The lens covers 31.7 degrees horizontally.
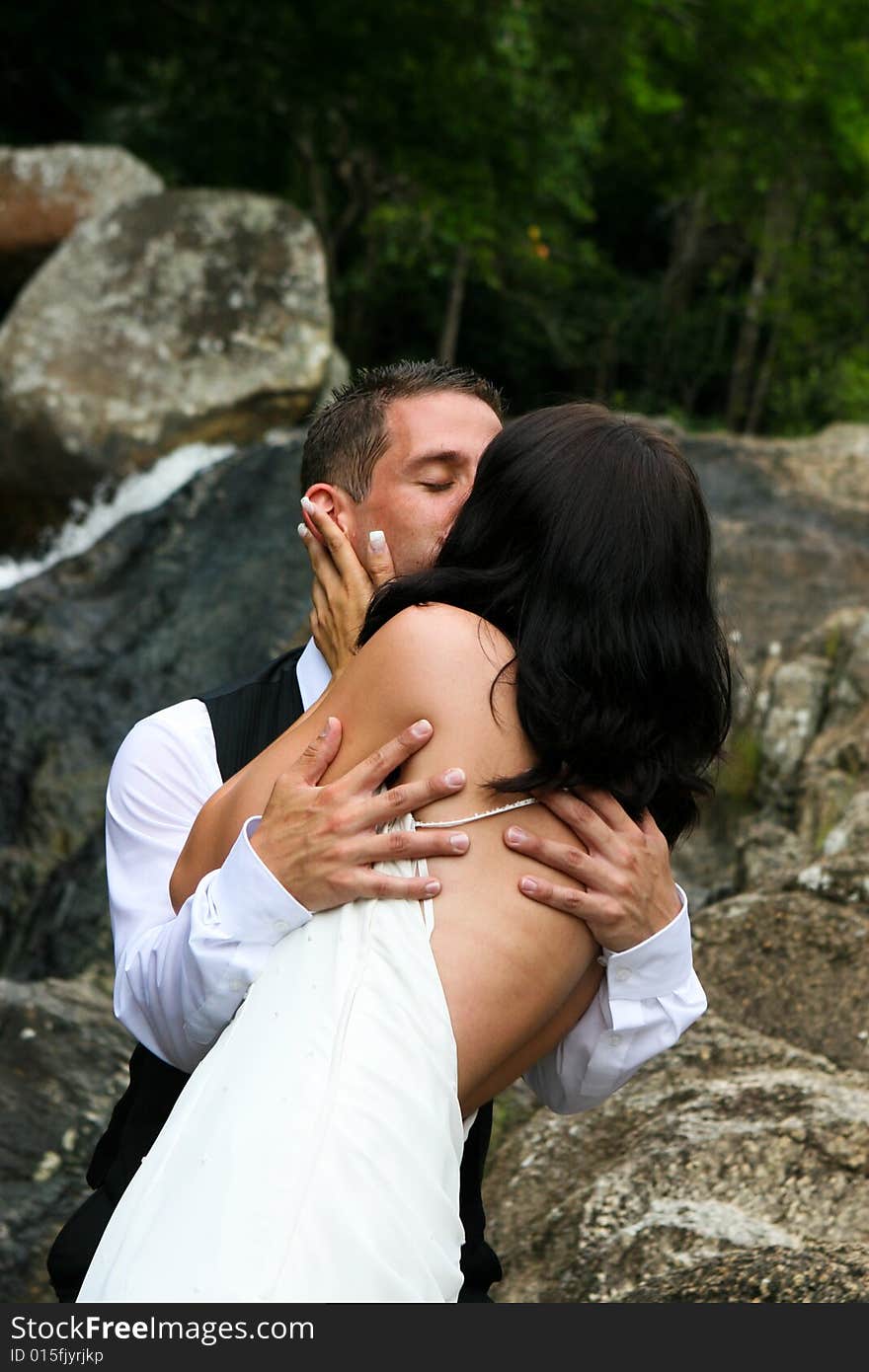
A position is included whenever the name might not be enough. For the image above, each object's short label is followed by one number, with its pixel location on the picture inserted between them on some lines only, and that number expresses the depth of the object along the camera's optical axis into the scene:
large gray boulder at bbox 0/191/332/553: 9.98
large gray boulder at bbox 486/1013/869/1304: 2.87
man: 2.09
